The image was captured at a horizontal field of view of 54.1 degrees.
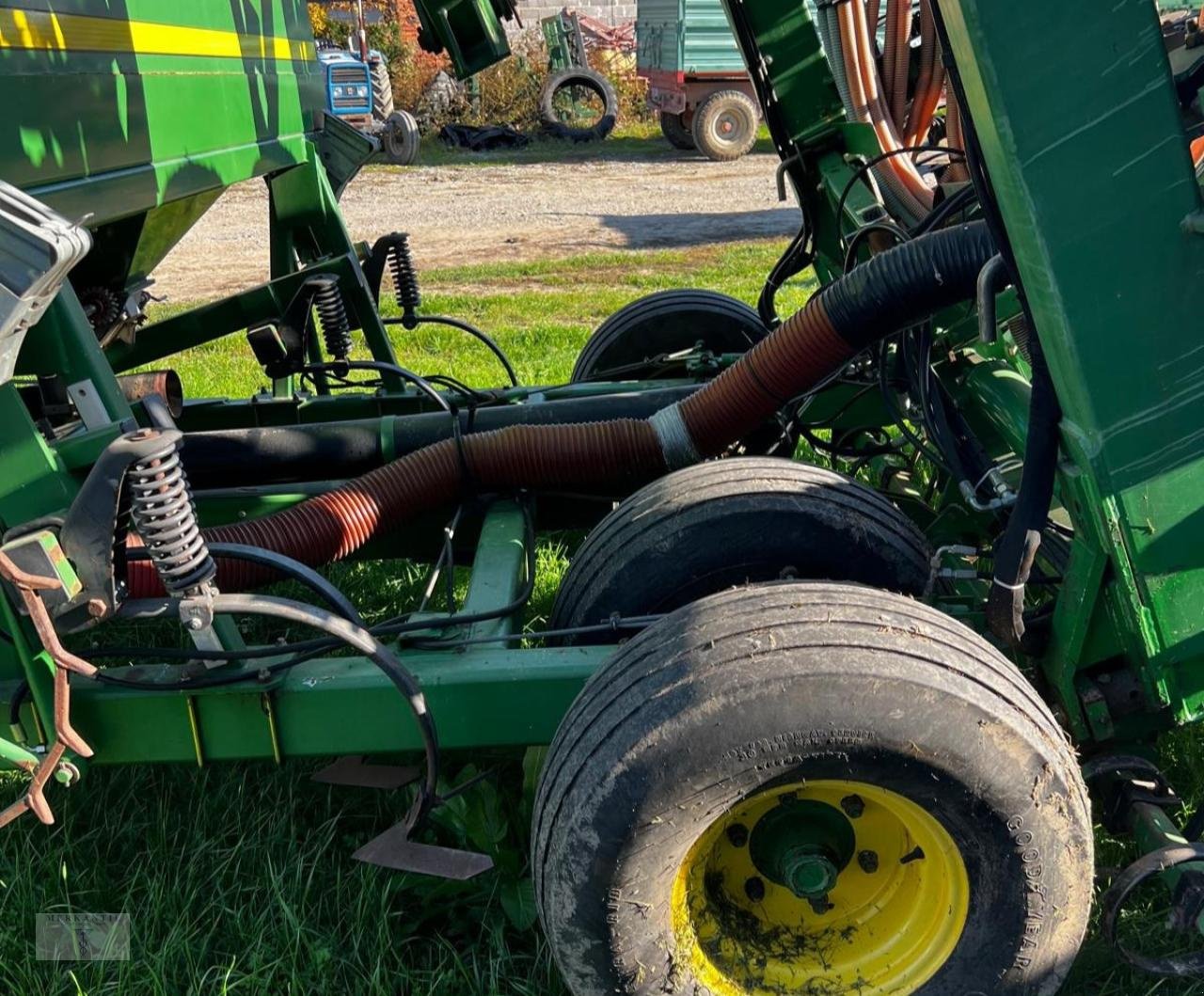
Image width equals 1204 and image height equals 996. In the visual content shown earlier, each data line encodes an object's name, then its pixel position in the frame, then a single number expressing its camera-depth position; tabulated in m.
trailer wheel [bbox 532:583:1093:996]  1.88
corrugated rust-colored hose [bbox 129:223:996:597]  2.63
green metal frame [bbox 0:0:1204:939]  1.77
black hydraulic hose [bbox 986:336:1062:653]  2.07
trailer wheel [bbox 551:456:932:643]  2.55
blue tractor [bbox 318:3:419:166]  17.11
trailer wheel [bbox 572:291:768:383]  4.55
